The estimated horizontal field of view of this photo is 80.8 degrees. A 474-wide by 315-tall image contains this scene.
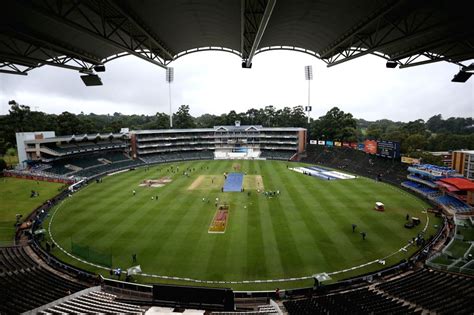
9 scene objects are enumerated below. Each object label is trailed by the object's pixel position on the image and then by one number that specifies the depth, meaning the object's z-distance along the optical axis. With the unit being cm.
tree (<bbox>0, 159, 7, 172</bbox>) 5653
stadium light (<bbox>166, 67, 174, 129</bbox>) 9154
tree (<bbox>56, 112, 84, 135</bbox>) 8456
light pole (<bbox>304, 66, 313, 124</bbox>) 9319
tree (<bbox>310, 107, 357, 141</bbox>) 9169
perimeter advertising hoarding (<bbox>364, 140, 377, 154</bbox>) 6397
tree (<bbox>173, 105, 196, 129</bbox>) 12344
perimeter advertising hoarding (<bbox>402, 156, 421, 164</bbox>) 5419
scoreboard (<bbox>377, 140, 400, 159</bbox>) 5801
